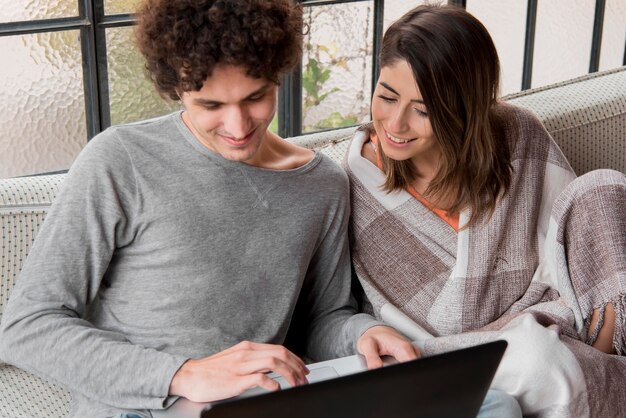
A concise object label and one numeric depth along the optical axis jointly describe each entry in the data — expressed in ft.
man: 6.57
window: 9.19
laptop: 5.37
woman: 7.66
